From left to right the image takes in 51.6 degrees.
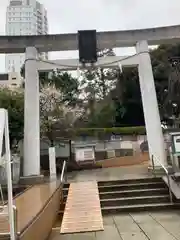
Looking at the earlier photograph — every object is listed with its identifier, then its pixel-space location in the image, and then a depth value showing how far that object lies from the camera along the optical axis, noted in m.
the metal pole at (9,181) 1.96
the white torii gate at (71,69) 7.17
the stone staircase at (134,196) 4.77
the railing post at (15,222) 2.19
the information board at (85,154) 9.88
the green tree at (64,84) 14.92
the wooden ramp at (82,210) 3.41
